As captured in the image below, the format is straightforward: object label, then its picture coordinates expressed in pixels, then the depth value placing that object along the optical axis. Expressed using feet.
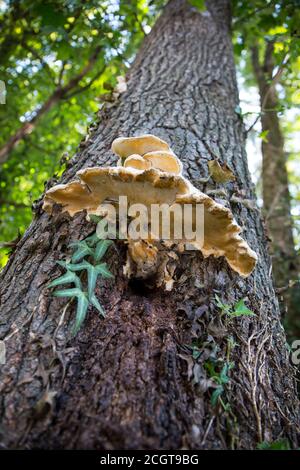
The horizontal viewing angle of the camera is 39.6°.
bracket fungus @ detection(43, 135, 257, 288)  1.31
